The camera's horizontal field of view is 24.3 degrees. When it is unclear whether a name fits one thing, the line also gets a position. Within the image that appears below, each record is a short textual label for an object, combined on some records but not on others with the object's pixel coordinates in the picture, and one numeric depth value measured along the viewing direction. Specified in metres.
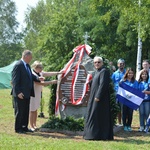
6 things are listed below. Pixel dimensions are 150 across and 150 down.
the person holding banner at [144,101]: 8.74
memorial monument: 8.85
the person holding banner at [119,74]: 9.27
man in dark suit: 7.91
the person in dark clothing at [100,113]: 7.38
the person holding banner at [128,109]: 8.94
